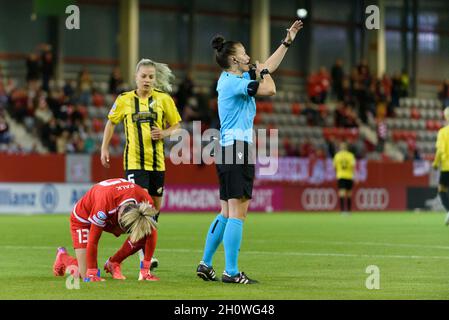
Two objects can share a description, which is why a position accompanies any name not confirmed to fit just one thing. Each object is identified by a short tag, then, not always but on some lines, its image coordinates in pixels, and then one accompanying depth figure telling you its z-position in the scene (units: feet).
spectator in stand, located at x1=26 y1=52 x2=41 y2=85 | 111.34
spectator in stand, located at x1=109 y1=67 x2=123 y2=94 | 116.57
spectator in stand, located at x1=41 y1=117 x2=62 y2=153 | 104.27
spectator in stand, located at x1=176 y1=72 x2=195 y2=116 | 117.50
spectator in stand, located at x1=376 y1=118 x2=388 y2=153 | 132.87
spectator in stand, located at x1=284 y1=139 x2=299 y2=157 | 120.37
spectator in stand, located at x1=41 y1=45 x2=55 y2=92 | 110.42
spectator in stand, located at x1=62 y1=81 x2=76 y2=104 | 109.60
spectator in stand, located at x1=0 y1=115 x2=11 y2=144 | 100.94
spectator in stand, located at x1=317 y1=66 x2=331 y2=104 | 136.46
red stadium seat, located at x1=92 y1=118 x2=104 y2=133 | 112.13
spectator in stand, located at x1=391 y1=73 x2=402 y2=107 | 143.33
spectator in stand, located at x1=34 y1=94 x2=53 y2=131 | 108.27
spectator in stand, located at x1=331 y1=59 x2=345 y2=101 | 137.74
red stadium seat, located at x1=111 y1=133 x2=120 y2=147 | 108.99
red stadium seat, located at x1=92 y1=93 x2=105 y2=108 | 116.26
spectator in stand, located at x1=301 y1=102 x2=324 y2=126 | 132.36
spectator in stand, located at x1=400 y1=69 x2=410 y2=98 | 146.10
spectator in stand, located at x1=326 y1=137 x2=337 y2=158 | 122.62
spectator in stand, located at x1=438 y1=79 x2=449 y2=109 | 151.37
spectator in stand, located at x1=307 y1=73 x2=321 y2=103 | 135.74
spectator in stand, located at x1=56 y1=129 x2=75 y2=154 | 104.53
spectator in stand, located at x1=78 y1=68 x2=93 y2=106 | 114.42
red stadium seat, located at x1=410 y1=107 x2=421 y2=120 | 146.82
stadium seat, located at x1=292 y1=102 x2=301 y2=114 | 133.59
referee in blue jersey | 36.94
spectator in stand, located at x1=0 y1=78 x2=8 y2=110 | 106.74
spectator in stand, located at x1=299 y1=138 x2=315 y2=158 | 121.80
